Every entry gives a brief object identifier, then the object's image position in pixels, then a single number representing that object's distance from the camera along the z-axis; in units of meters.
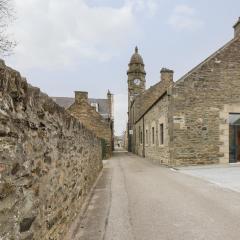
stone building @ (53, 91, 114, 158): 29.64
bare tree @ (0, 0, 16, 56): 13.29
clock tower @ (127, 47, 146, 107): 49.50
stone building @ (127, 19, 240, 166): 17.78
